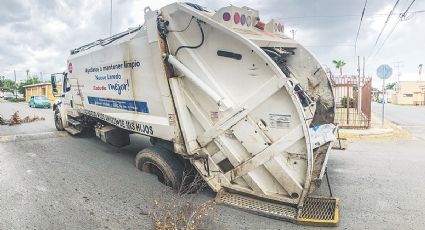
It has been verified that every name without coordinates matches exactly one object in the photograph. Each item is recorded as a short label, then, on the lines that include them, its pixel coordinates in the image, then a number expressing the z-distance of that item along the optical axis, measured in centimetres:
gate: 1177
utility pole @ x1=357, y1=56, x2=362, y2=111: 1208
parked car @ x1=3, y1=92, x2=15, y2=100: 5856
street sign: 1298
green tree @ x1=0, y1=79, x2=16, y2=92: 8604
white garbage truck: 393
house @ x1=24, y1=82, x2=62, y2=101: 4478
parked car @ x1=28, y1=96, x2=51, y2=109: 2958
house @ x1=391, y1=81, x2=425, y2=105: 5772
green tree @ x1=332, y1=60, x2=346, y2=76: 5605
